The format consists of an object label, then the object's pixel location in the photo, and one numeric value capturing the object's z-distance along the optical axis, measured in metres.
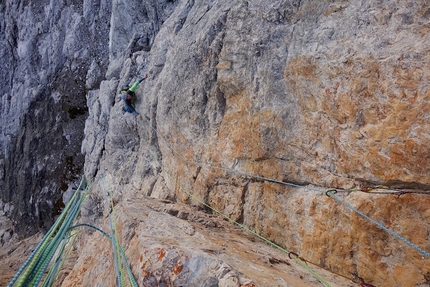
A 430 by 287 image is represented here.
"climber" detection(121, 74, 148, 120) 12.38
